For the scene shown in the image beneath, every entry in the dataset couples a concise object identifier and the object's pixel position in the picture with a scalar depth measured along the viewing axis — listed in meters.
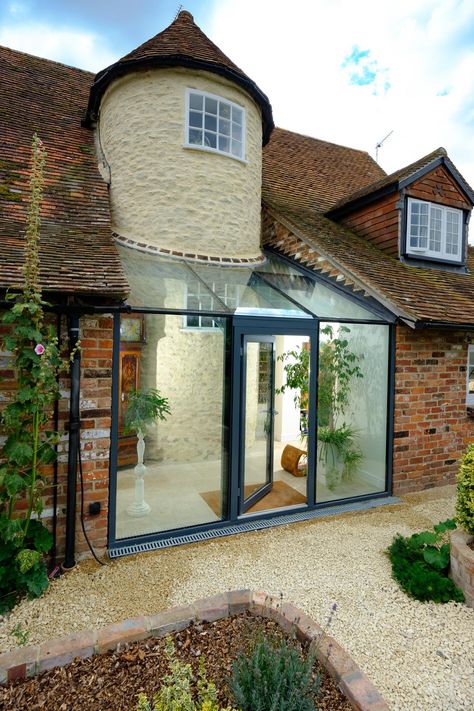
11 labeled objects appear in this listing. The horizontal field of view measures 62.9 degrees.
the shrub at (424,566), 3.94
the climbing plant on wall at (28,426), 3.67
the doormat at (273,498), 5.67
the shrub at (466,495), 3.91
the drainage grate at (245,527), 4.84
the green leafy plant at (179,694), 2.12
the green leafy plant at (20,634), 3.24
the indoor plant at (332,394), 6.46
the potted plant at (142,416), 5.43
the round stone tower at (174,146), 7.18
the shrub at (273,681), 2.32
